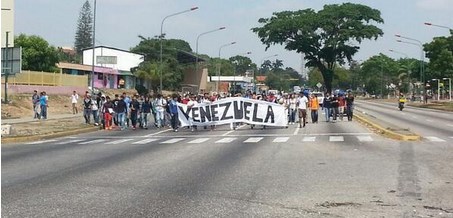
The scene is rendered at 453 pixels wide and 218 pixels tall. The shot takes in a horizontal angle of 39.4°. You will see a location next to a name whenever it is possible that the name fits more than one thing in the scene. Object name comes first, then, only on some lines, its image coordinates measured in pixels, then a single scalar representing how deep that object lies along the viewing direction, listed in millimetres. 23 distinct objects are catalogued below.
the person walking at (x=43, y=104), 35116
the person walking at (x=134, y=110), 30680
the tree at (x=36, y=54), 67812
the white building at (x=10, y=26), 32369
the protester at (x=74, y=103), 42188
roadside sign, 27516
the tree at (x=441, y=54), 77250
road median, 20531
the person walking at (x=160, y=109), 30328
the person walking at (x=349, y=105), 35188
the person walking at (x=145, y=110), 30406
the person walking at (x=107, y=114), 30294
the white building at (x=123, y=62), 87125
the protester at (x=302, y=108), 29625
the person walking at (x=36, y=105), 36269
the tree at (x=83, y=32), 131750
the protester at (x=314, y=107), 32644
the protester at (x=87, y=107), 31067
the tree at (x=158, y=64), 80688
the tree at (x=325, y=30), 79375
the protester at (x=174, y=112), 29203
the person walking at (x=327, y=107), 34106
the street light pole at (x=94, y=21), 37706
